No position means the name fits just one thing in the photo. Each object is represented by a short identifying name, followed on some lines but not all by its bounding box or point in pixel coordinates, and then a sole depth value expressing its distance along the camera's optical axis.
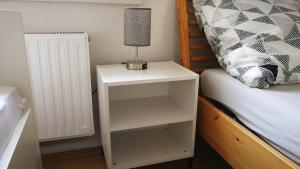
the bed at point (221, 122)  0.83
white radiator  1.18
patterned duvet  0.98
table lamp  1.12
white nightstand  1.11
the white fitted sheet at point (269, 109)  0.76
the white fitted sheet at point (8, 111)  0.72
